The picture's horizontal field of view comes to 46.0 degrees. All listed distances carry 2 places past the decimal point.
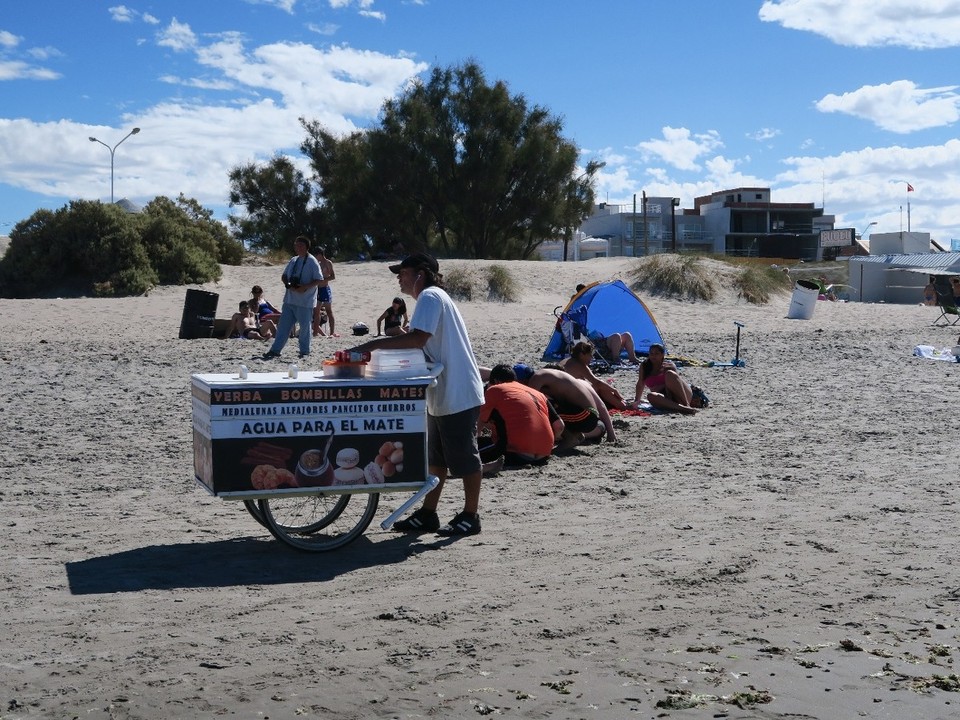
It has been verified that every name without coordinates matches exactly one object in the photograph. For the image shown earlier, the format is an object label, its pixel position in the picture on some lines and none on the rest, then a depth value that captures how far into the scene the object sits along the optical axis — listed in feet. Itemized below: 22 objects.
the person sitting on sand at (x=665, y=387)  38.68
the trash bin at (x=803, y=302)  89.10
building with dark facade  306.66
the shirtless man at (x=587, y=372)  34.92
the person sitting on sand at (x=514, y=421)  28.58
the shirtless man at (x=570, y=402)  31.81
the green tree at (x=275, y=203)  161.38
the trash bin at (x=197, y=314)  64.80
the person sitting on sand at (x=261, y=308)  67.14
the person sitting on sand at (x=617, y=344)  52.95
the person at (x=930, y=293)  105.40
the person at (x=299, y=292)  48.96
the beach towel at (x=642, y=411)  38.22
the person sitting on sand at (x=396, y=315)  59.87
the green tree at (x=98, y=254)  99.04
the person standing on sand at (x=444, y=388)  20.58
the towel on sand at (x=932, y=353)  57.11
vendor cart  19.34
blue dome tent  58.90
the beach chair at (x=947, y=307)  84.84
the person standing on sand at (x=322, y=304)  65.78
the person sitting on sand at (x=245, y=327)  65.05
